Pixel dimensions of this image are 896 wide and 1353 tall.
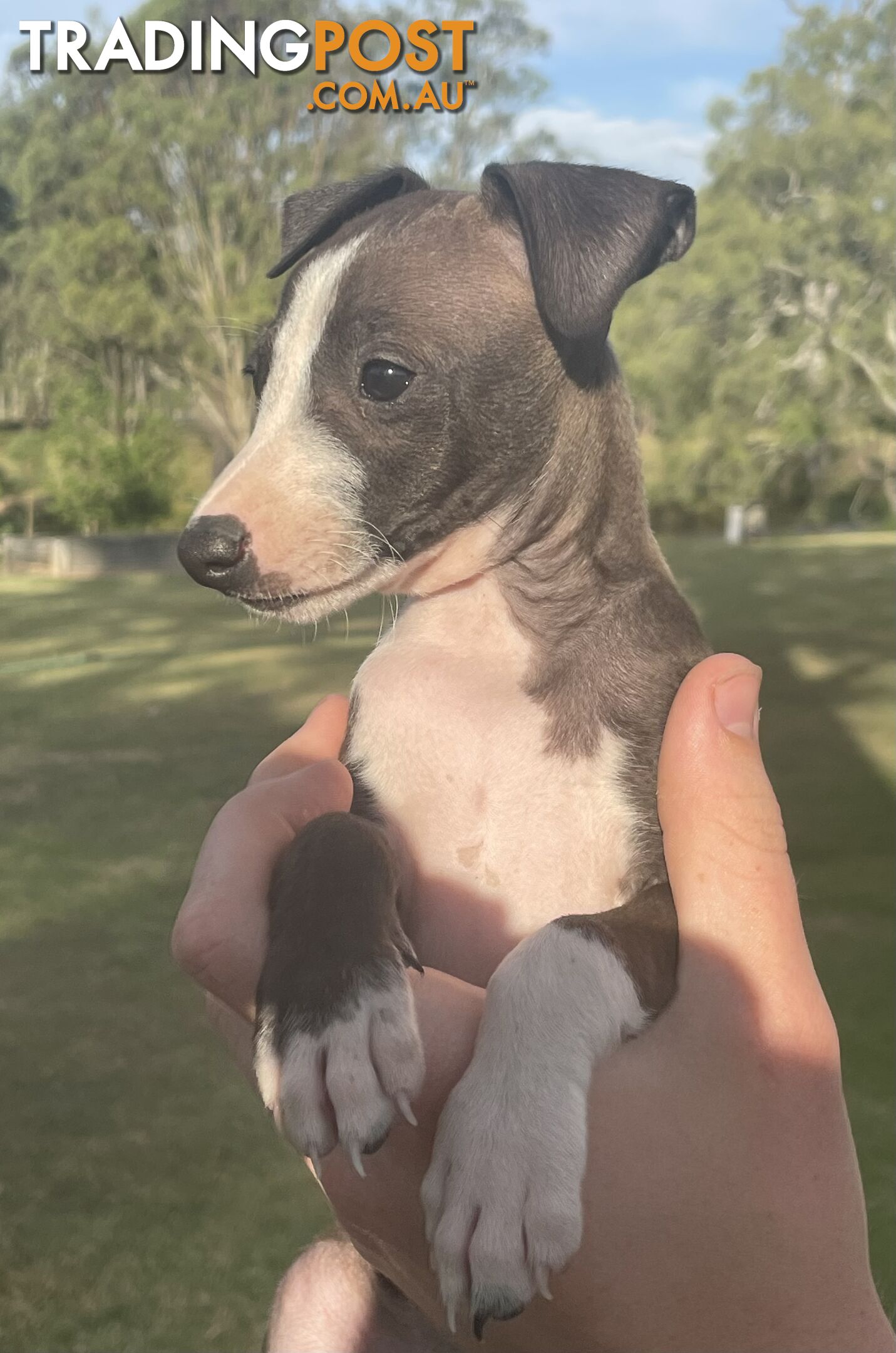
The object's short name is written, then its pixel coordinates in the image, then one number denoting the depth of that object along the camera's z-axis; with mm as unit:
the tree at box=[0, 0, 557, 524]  11359
